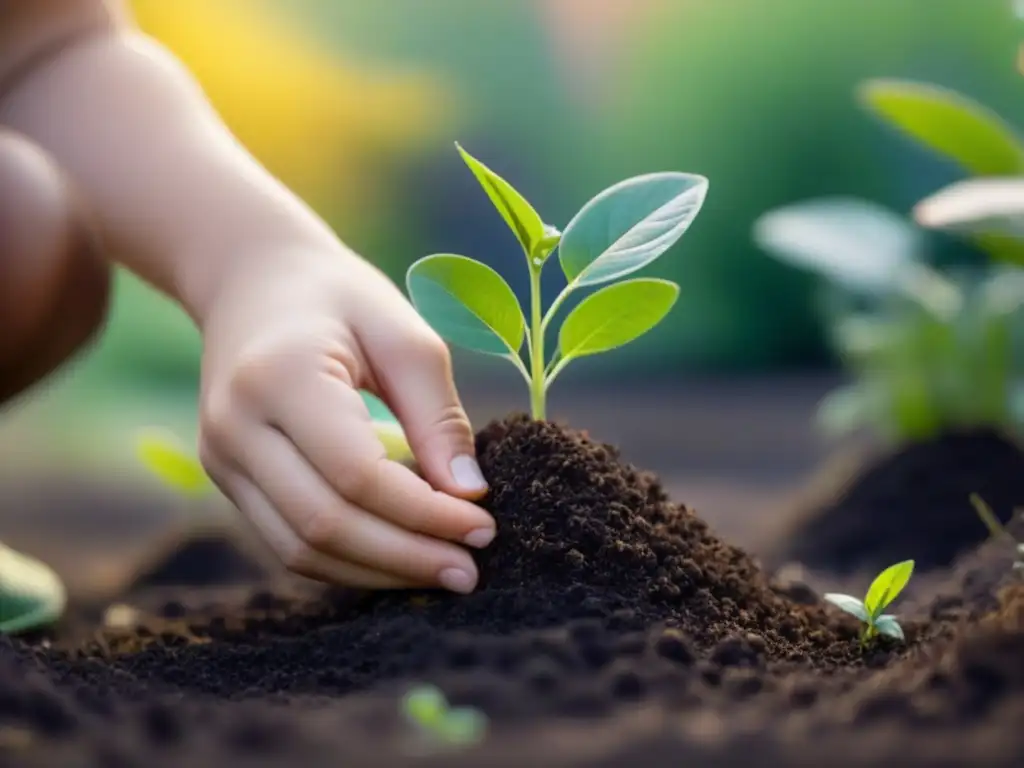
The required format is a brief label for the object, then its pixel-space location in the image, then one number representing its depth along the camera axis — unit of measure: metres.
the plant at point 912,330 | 1.35
